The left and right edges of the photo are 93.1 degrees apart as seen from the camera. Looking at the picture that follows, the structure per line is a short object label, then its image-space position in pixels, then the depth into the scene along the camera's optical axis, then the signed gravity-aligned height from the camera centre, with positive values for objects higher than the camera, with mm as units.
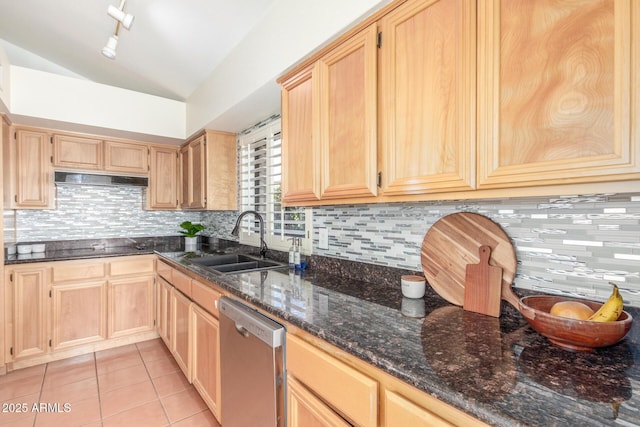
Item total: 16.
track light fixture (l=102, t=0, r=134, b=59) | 1879 +1234
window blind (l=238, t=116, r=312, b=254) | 2302 +182
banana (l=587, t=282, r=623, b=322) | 785 -252
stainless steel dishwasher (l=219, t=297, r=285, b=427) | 1194 -682
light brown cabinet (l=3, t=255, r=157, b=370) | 2562 -869
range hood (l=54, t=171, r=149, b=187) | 2873 +332
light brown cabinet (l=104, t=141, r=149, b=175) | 3178 +595
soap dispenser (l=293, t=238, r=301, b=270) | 2023 -302
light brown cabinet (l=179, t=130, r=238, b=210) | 2969 +416
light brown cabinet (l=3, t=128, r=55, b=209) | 2727 +379
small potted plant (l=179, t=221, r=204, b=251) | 3268 -234
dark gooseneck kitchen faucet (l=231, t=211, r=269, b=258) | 2438 -249
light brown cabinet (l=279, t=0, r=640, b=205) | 712 +342
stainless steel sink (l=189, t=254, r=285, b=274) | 2344 -400
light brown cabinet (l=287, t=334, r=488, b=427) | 708 -502
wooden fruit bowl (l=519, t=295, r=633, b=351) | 764 -304
